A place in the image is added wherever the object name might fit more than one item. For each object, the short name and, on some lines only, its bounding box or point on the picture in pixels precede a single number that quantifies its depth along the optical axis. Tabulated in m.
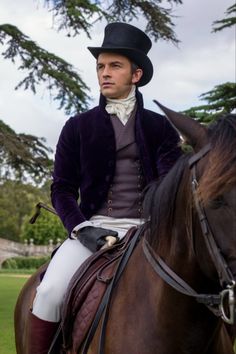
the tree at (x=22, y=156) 15.82
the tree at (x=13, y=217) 70.62
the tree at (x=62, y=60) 16.08
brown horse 2.67
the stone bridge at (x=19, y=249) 64.69
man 4.04
